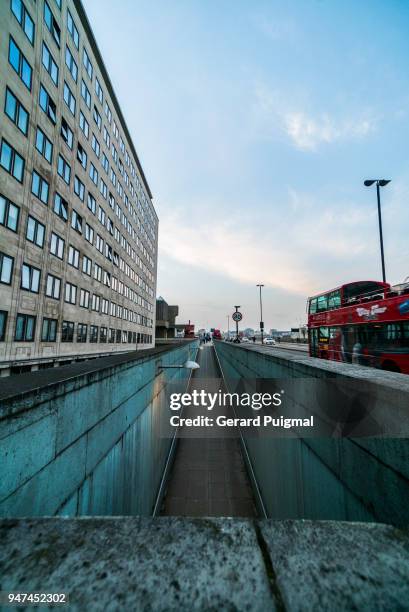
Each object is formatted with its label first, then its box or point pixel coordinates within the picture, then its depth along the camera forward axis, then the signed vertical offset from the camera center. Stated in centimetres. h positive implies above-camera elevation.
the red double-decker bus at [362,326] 1121 +66
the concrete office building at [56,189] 1605 +1176
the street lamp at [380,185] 1770 +1040
